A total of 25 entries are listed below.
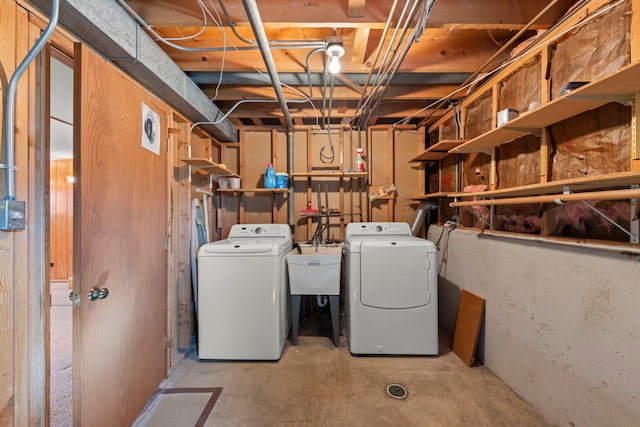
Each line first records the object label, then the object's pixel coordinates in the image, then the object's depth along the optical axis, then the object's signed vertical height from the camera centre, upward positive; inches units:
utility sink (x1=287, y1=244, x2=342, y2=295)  87.5 -20.5
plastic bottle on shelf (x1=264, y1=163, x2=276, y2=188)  116.0 +16.7
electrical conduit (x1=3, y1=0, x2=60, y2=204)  36.2 +16.8
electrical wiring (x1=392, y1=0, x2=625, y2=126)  46.9 +38.8
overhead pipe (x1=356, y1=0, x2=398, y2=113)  52.6 +41.7
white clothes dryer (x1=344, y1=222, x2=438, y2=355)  82.9 -27.8
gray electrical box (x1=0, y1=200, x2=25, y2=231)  36.9 +0.1
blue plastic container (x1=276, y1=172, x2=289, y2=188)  116.5 +15.9
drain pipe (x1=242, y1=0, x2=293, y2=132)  46.8 +38.6
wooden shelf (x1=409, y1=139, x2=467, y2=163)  90.7 +25.4
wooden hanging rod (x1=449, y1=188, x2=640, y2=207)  36.1 +2.7
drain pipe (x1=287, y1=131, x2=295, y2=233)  124.0 +14.9
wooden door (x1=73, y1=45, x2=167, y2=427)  44.2 -6.6
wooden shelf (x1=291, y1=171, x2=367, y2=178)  114.1 +18.4
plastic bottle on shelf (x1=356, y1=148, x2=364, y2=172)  118.0 +24.7
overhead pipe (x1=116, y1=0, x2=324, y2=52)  52.7 +43.2
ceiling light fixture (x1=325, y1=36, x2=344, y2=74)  63.1 +41.5
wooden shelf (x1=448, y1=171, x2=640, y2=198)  39.1 +5.3
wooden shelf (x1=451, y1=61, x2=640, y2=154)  38.1 +20.6
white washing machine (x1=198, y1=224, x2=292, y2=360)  81.4 -28.4
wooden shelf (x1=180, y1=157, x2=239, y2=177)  82.3 +17.7
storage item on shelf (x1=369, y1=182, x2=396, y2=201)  121.0 +11.0
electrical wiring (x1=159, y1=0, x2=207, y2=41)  55.2 +45.0
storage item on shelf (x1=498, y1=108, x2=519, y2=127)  61.7 +24.2
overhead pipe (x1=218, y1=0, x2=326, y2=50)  64.0 +43.7
